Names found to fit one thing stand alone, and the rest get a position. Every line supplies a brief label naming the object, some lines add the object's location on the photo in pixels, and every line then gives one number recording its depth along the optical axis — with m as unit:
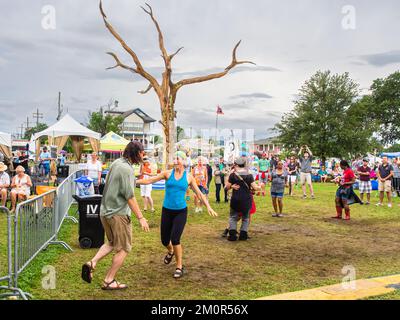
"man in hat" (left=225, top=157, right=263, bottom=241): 8.38
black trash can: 7.37
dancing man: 5.13
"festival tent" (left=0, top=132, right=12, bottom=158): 21.03
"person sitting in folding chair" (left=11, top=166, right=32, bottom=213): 11.09
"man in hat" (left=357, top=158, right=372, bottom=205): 15.91
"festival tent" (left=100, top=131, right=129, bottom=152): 31.58
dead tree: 20.73
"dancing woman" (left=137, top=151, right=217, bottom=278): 5.99
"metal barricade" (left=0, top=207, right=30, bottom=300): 4.88
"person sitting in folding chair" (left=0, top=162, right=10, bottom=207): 11.60
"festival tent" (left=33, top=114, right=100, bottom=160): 22.02
